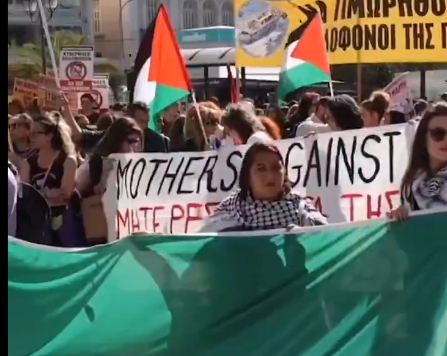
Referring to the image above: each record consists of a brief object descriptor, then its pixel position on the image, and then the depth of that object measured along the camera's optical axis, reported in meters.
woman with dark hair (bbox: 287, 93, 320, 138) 9.73
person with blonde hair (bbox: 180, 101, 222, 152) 8.90
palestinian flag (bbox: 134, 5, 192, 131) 7.99
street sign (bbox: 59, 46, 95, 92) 14.77
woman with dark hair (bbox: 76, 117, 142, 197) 6.23
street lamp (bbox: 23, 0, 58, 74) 29.76
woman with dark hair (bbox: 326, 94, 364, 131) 7.17
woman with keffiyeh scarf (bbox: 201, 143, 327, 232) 4.71
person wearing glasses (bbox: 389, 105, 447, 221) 4.63
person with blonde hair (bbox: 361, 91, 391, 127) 8.27
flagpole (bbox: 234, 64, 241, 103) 11.95
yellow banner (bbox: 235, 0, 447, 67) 9.06
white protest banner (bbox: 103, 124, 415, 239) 5.72
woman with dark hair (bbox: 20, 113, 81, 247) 6.20
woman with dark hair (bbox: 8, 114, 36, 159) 7.86
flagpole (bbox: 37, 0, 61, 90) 8.62
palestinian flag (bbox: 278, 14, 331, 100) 9.09
